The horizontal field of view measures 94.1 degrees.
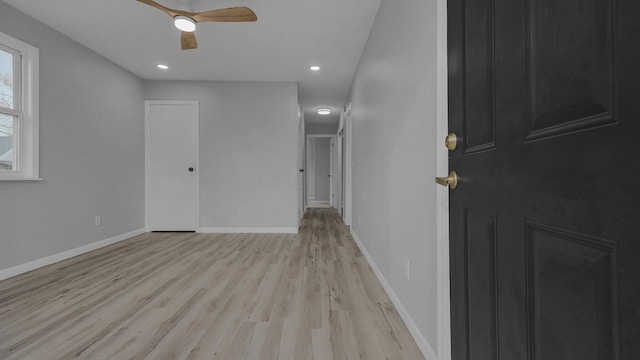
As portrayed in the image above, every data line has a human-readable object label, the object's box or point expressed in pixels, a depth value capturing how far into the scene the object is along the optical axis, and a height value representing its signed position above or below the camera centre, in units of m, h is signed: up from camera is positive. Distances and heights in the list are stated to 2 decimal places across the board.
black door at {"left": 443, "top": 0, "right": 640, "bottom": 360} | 0.42 +0.01
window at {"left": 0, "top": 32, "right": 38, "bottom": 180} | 2.72 +0.69
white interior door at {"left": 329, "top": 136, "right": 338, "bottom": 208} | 8.28 +0.18
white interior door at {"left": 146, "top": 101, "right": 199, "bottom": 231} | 4.82 +0.30
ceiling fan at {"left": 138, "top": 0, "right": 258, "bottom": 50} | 2.42 +1.40
